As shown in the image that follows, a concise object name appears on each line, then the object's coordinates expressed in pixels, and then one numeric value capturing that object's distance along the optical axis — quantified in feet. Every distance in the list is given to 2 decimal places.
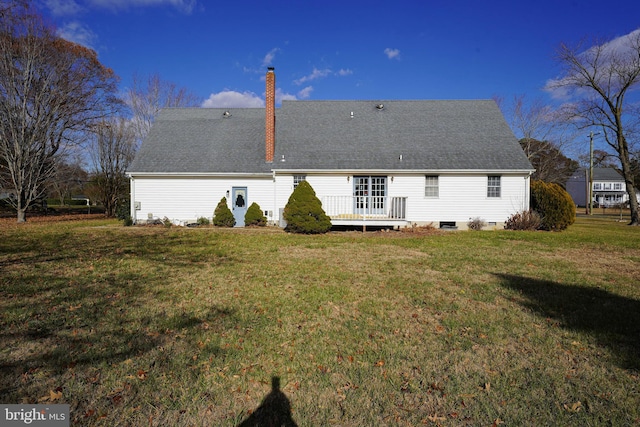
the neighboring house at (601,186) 208.85
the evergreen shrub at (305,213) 46.65
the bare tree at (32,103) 60.59
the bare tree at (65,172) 74.00
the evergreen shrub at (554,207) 50.80
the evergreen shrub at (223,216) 55.16
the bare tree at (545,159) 106.01
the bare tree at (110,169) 83.35
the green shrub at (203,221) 57.29
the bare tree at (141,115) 106.42
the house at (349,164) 53.78
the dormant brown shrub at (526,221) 50.98
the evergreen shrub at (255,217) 55.42
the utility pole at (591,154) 110.80
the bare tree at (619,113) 70.44
